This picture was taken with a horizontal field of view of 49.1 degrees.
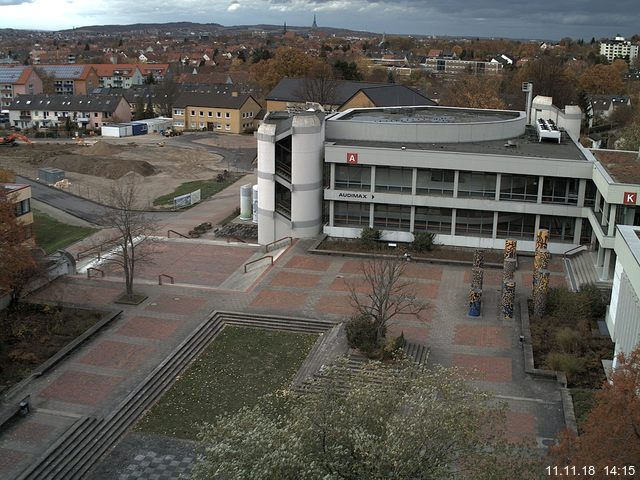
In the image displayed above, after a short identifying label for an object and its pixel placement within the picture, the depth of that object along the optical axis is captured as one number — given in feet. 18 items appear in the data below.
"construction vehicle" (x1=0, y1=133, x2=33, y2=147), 291.79
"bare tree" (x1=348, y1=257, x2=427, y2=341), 95.35
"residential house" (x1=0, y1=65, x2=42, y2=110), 416.54
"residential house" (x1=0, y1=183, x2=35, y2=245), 127.37
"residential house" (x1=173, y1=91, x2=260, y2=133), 326.44
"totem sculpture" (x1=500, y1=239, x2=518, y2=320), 106.52
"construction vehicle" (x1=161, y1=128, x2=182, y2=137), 314.35
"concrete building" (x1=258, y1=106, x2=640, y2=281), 135.03
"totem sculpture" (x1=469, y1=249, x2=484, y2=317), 107.45
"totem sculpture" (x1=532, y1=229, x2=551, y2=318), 105.91
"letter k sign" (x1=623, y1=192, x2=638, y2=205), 112.47
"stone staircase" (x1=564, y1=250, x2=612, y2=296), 115.14
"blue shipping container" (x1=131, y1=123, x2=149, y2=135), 317.46
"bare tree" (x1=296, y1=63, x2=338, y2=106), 298.35
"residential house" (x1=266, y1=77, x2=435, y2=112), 288.51
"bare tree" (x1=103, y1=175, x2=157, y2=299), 112.68
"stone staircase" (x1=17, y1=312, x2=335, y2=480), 70.69
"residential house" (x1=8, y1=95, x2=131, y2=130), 345.31
